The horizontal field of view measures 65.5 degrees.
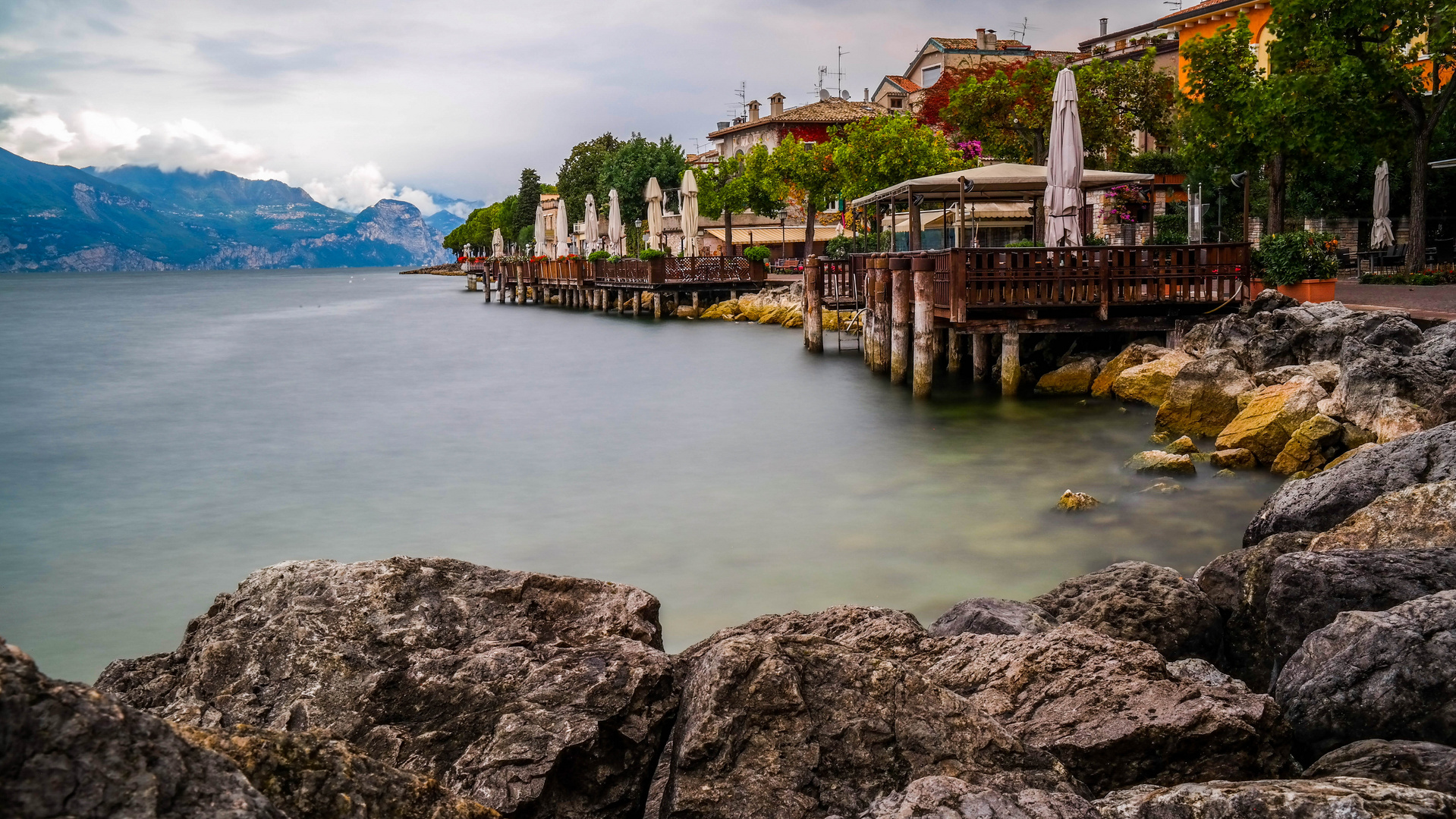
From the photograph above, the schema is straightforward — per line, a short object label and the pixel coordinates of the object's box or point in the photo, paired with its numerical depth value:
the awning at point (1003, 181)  23.17
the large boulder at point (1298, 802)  3.04
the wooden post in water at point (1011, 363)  17.81
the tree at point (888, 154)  42.16
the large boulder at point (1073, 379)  18.03
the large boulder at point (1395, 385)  10.38
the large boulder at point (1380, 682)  4.33
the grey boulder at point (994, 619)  5.87
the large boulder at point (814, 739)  3.36
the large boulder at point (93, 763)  2.13
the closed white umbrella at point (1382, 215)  29.00
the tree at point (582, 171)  82.75
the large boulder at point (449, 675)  3.66
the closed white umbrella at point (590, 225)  57.84
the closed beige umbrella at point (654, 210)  51.88
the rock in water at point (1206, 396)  13.99
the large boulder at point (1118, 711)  4.00
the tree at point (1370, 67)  24.83
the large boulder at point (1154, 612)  5.95
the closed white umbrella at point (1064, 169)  18.48
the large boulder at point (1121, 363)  17.44
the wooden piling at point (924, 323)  17.66
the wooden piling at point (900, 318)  18.67
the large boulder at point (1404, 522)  6.21
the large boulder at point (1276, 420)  11.91
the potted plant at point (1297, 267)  18.83
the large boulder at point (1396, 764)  3.67
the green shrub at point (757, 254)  45.91
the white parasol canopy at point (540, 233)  68.62
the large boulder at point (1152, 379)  16.27
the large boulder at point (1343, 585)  5.40
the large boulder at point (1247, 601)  5.98
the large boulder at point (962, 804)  2.91
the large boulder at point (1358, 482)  7.56
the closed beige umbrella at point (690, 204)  49.44
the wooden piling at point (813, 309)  27.16
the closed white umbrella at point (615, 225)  54.06
